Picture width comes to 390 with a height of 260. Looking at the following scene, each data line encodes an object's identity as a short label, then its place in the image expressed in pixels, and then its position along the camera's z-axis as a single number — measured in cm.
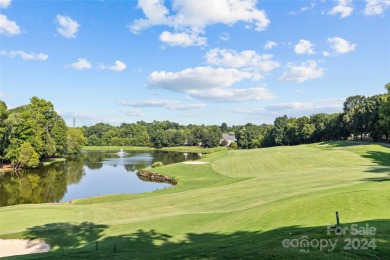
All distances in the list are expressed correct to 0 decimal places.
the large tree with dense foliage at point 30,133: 6388
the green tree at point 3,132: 6531
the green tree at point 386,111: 4946
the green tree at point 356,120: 8619
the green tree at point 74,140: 9729
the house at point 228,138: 18264
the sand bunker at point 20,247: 1507
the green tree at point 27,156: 6247
